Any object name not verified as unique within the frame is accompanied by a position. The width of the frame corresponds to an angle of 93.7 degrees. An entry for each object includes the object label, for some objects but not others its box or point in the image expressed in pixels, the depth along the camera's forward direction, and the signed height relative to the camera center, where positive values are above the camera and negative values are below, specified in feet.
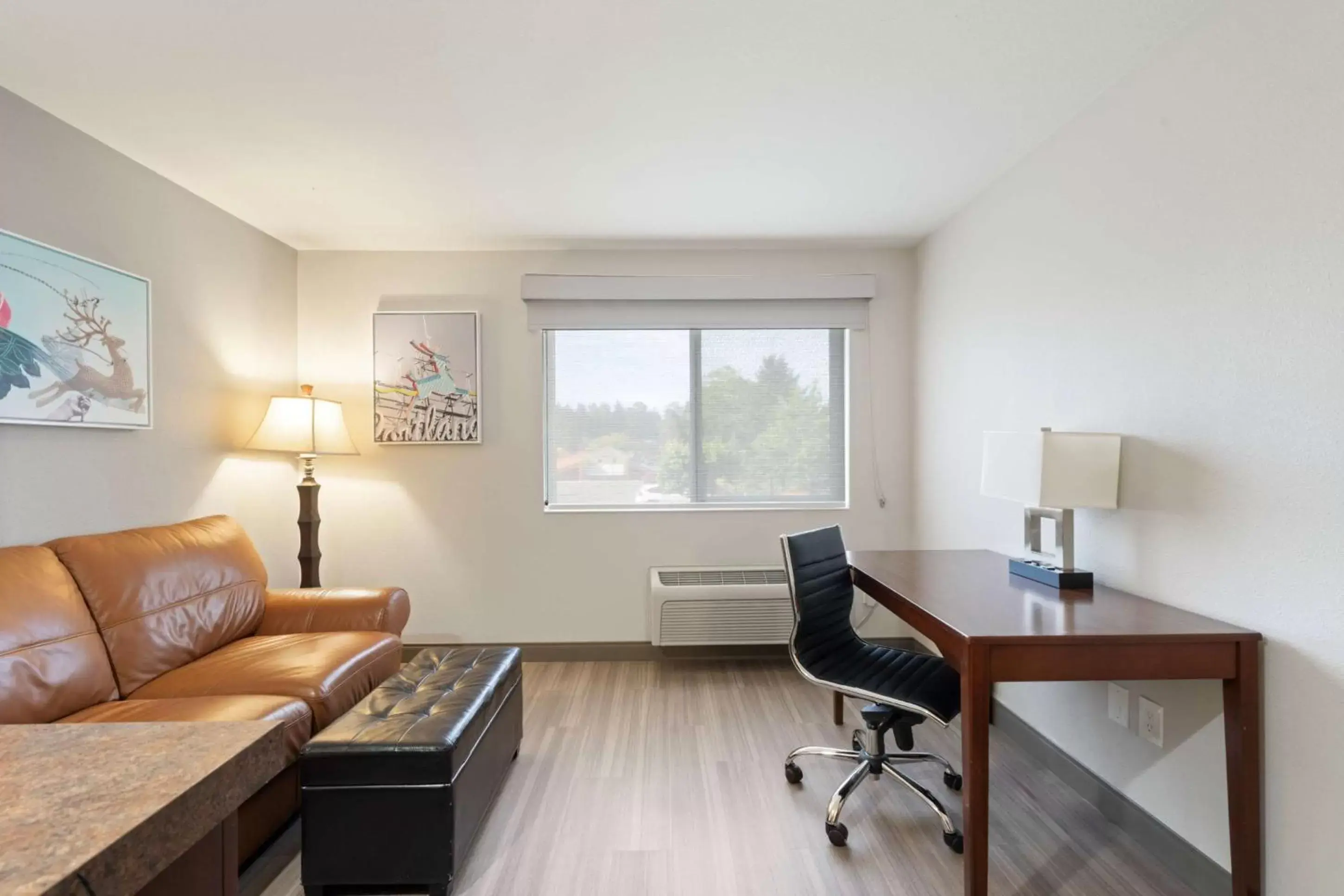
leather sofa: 6.04 -2.38
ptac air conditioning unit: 11.22 -3.08
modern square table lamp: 6.38 -0.32
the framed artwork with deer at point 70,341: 6.75 +1.16
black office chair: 6.45 -2.60
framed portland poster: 11.80 +1.15
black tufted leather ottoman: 5.54 -3.28
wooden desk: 4.91 -1.81
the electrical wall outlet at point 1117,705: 6.56 -2.78
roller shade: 11.75 +2.63
